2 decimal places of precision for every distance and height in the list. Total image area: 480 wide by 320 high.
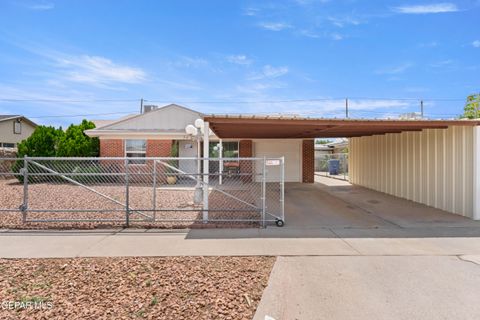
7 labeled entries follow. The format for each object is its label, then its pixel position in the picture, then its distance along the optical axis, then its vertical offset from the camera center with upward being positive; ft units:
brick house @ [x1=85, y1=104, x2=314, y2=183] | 57.77 +2.82
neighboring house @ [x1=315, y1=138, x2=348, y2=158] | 96.56 +3.19
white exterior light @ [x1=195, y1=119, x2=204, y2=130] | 35.78 +4.12
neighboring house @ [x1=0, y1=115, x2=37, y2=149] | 88.43 +8.76
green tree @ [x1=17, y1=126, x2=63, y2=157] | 57.62 +2.61
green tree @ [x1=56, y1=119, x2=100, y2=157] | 56.80 +2.58
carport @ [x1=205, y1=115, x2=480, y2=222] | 25.77 -0.87
